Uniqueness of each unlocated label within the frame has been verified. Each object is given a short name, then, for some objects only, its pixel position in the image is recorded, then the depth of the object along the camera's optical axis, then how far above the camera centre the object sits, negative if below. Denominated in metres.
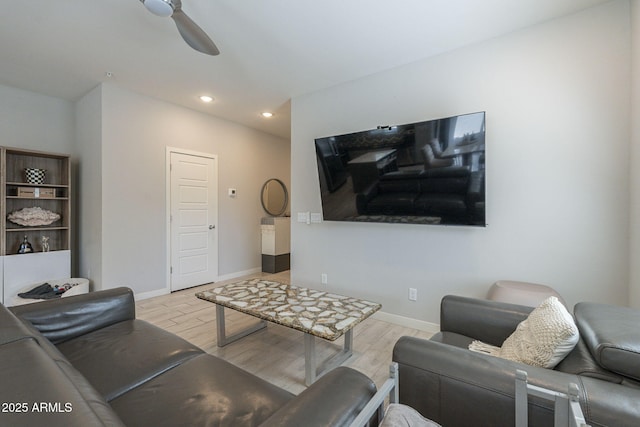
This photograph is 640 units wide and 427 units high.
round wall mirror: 5.32 +0.27
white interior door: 3.98 -0.14
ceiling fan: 1.69 +1.23
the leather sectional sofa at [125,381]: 0.64 -0.72
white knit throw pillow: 1.05 -0.51
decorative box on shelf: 3.34 +0.22
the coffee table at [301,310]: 1.86 -0.74
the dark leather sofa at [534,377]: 0.82 -0.57
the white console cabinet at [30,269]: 3.11 -0.71
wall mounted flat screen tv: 2.27 +0.35
